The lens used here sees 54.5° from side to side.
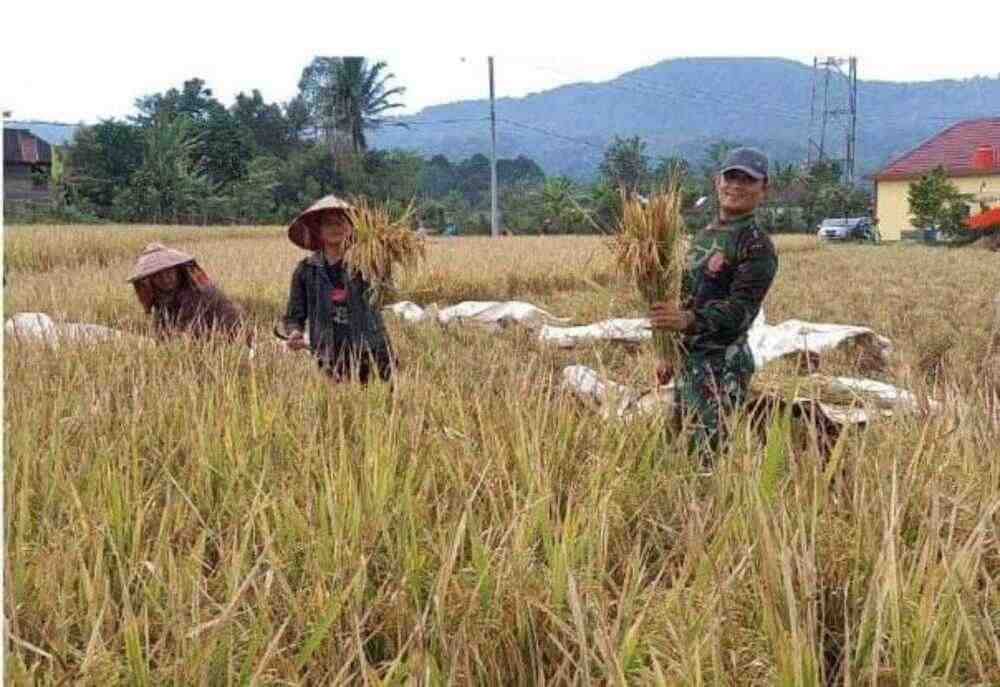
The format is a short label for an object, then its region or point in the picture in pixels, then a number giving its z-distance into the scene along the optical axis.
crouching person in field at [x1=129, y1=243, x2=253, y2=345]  3.96
